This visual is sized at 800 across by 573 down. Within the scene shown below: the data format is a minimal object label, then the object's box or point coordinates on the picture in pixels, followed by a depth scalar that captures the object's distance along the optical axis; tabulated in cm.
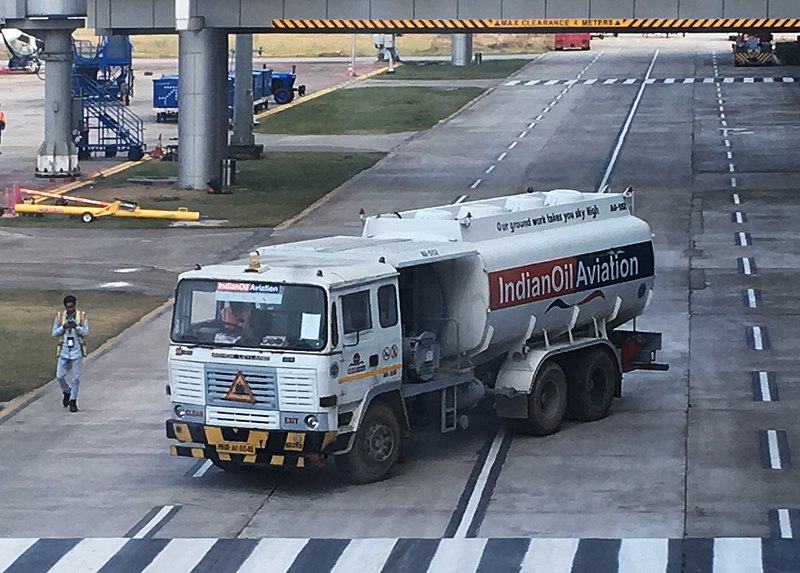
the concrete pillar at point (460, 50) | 11631
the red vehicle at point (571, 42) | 13262
